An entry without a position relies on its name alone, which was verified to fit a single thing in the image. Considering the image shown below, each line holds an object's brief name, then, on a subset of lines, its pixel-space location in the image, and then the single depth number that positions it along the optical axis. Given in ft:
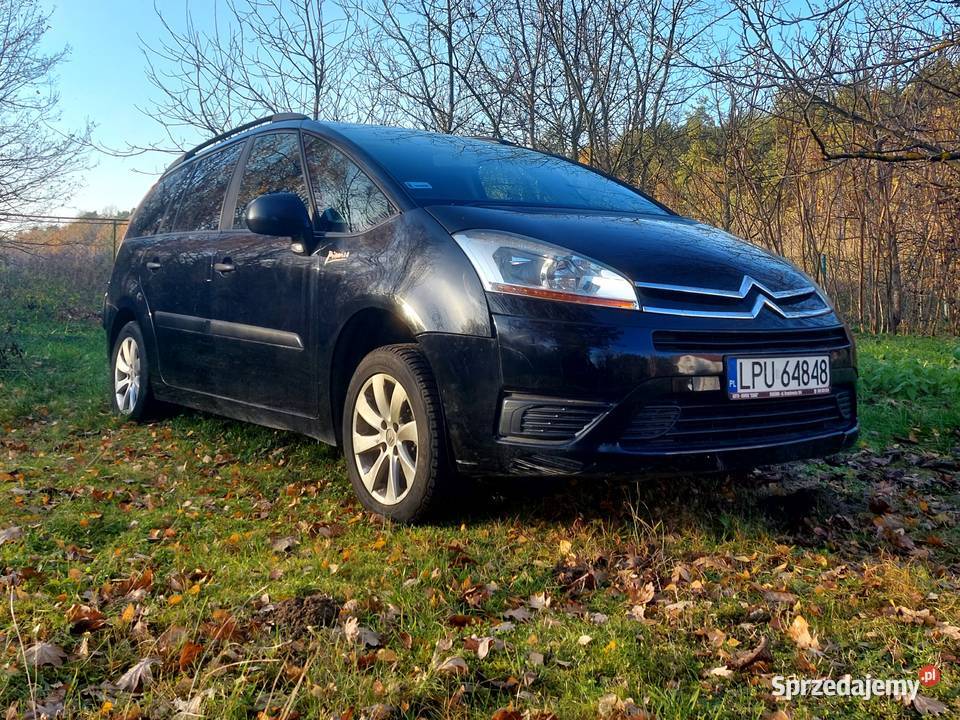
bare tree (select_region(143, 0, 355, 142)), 31.71
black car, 9.64
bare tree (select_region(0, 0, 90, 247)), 30.91
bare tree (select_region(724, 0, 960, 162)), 15.16
